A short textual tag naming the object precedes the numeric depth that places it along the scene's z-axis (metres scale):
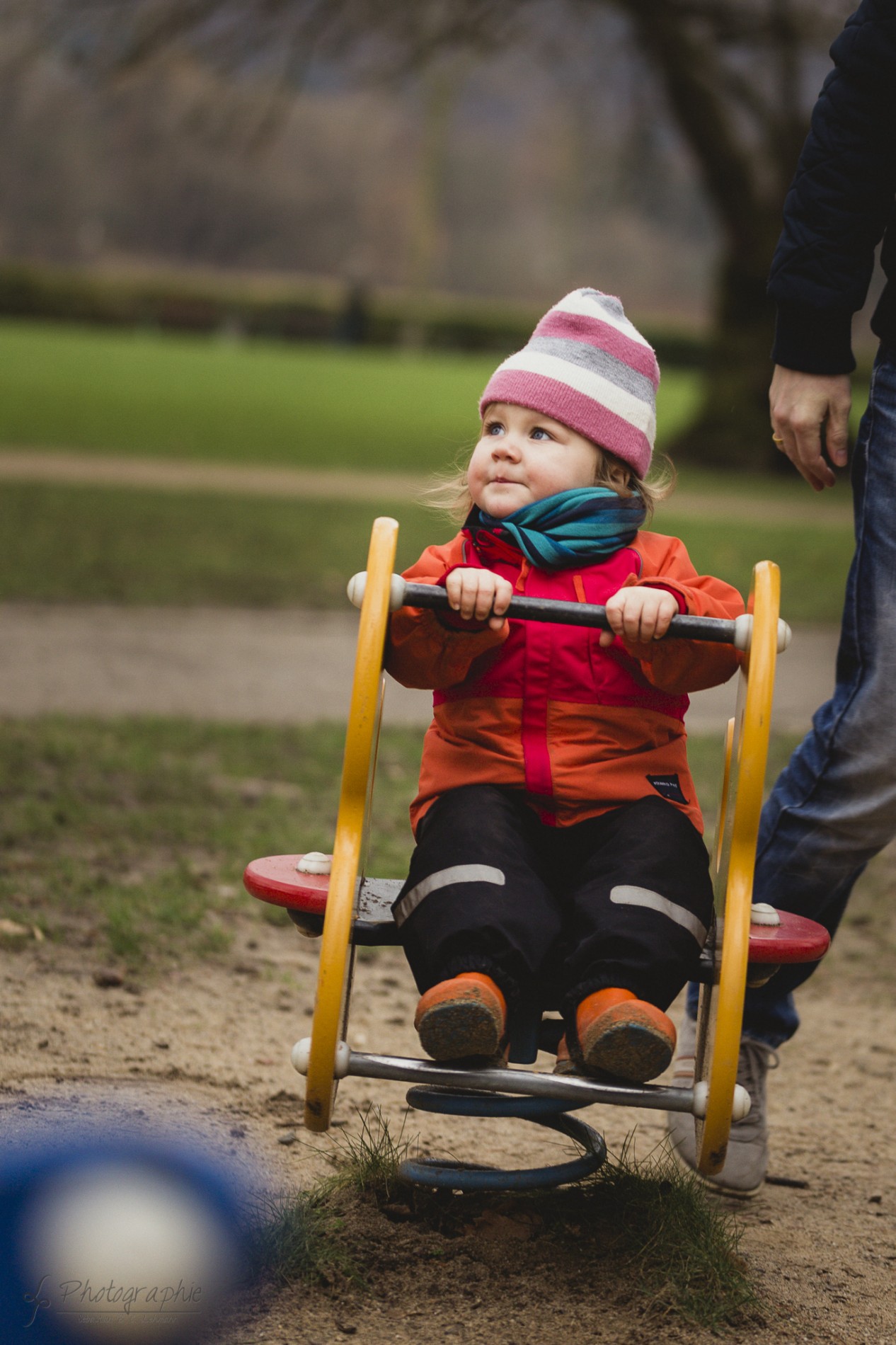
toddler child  4.09
